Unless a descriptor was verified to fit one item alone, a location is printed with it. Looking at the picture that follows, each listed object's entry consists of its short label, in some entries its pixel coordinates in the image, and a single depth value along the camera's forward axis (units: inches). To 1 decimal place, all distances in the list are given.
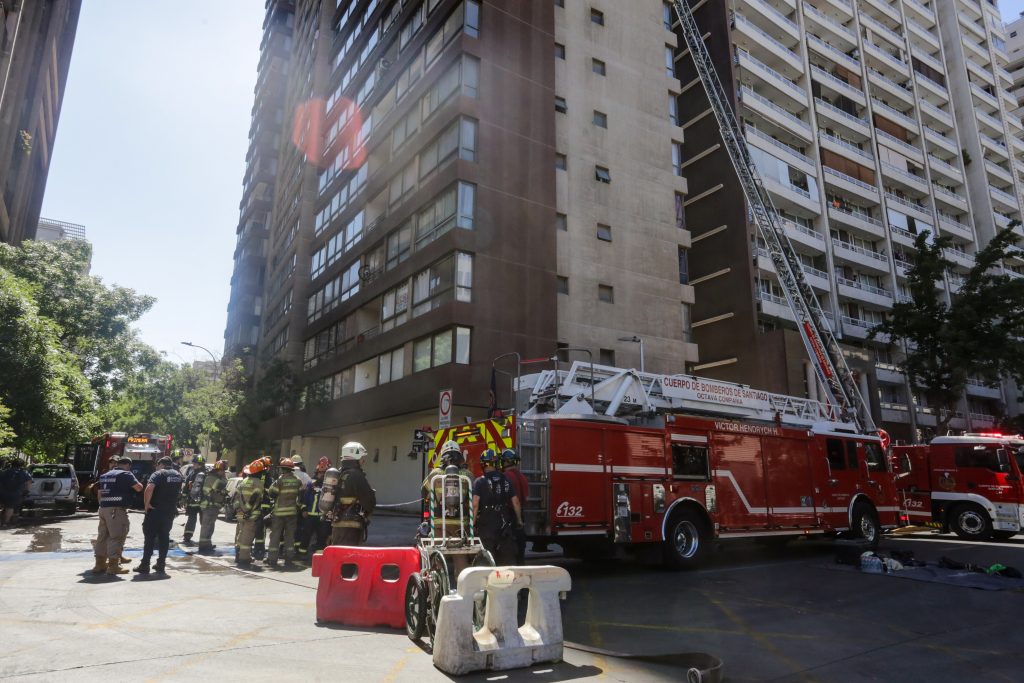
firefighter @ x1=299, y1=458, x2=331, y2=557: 461.7
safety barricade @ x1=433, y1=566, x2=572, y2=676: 193.6
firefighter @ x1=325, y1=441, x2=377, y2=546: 330.3
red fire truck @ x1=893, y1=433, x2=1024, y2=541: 622.2
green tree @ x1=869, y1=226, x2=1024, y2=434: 1088.2
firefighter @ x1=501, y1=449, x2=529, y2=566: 306.2
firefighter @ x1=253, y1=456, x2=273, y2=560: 433.4
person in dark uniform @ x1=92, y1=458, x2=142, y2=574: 359.3
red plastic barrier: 256.8
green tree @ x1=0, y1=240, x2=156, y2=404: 979.9
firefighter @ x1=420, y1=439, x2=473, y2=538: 239.6
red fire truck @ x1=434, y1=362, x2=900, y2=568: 385.4
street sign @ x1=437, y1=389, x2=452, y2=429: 487.8
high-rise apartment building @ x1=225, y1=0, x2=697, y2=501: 893.8
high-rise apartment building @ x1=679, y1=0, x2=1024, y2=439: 1327.5
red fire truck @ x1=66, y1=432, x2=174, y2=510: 969.3
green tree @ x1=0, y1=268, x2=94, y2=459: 718.5
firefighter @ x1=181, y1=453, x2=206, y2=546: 536.7
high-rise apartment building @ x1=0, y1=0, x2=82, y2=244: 994.1
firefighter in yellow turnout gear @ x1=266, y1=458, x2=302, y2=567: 415.8
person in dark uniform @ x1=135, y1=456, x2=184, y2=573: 371.2
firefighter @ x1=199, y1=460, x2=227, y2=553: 489.7
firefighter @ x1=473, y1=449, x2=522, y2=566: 283.6
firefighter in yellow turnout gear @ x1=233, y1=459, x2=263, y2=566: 419.2
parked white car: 769.6
